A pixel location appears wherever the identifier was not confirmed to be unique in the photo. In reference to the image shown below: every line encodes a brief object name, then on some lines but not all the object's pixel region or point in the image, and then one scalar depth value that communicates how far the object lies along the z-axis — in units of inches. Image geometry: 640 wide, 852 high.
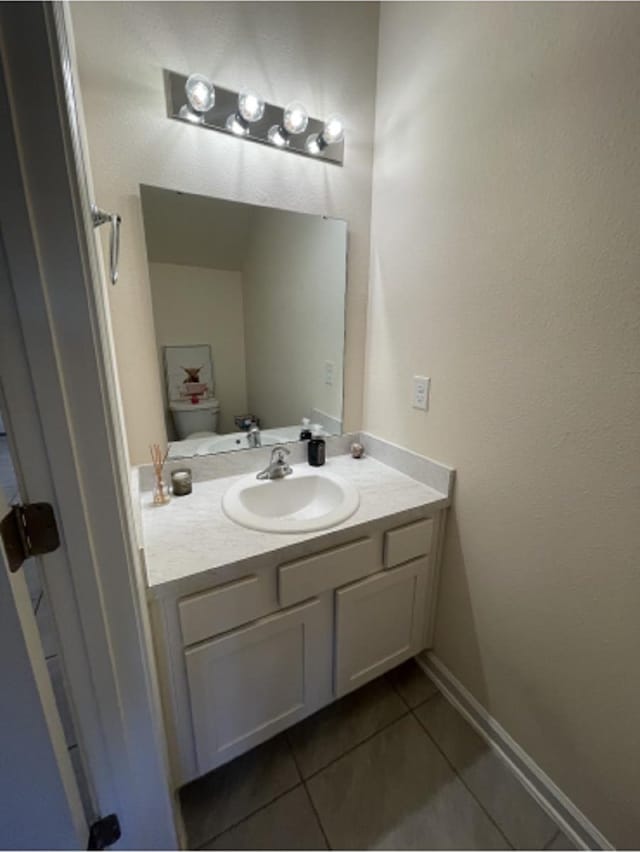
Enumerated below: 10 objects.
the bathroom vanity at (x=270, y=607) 34.0
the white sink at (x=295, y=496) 45.0
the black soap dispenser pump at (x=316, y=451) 56.0
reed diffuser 44.9
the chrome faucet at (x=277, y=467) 51.4
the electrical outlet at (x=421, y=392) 48.8
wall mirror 45.7
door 19.1
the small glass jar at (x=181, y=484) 46.7
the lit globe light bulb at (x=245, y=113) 42.1
